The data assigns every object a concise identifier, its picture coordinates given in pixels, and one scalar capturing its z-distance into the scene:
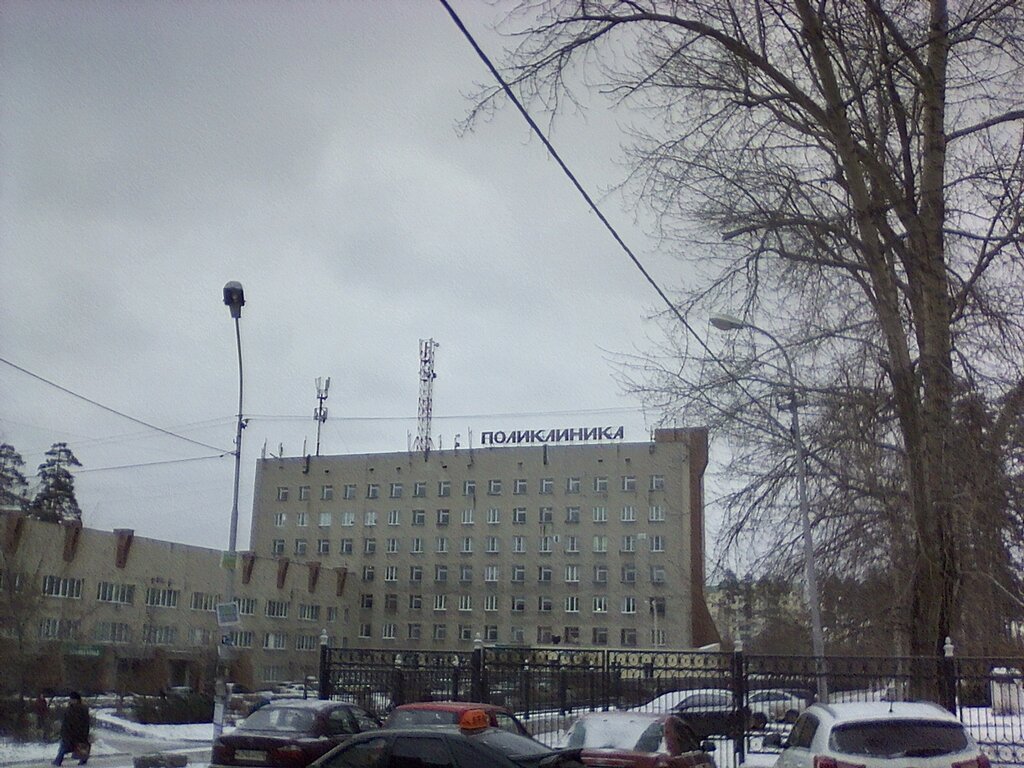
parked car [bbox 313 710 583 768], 9.80
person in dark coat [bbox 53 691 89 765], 21.02
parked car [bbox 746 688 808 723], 19.98
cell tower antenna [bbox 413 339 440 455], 91.31
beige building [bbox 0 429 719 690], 70.69
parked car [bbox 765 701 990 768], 10.34
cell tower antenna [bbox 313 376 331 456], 93.88
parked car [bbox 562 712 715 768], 12.64
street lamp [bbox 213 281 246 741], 18.92
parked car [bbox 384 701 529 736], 14.28
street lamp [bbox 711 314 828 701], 18.44
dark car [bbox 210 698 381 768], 15.84
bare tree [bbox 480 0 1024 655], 16.97
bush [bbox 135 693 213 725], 34.88
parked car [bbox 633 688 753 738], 20.02
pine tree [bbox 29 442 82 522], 65.88
